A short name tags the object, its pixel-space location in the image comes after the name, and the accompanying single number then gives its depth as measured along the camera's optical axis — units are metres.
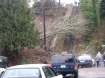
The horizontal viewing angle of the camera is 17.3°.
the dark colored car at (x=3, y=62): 32.56
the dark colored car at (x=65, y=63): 23.66
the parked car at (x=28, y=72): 12.02
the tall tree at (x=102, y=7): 59.31
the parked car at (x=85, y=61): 40.78
